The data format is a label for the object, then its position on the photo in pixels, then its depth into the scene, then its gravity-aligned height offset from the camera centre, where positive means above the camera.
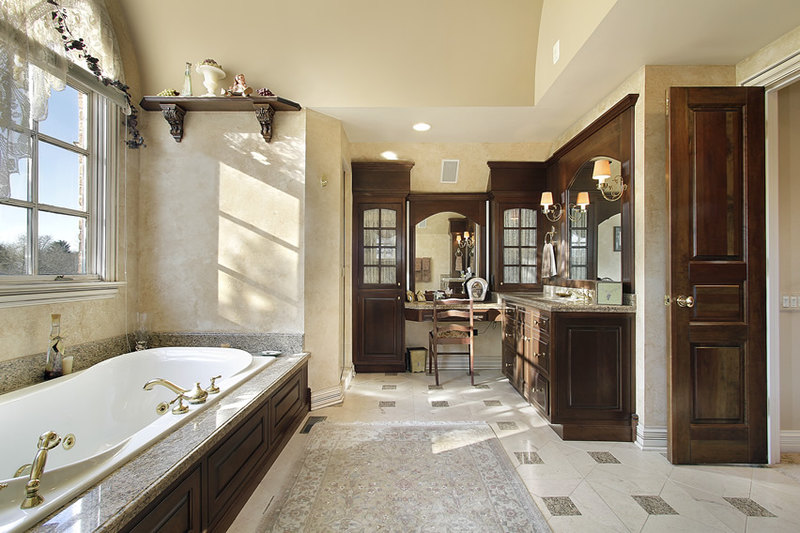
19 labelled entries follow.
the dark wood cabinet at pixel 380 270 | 4.32 +0.00
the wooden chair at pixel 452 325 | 3.92 -0.59
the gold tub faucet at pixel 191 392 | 1.77 -0.60
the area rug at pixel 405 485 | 1.76 -1.17
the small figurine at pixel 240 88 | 2.96 +1.43
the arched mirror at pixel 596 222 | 2.82 +0.40
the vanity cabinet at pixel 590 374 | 2.64 -0.75
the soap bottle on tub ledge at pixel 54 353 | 2.13 -0.46
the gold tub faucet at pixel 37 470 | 1.02 -0.56
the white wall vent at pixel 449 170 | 4.31 +1.15
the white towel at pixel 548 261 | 4.00 +0.09
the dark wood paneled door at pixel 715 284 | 2.29 -0.09
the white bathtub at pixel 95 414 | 1.11 -0.64
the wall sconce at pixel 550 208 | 3.78 +0.64
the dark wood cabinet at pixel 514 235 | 4.35 +0.40
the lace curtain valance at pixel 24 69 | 1.73 +1.02
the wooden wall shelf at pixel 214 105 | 2.92 +1.31
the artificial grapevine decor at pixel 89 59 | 2.21 +1.37
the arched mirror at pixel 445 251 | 4.66 +0.23
